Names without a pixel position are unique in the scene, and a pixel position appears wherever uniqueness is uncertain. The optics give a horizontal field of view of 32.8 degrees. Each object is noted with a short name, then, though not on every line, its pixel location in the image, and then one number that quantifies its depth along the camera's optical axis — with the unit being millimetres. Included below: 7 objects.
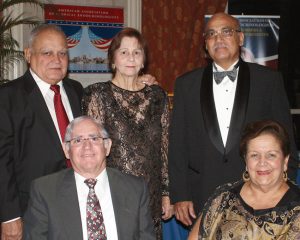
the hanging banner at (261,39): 6078
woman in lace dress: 3146
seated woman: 2490
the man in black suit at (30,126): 3000
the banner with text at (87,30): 5730
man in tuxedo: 3070
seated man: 2609
